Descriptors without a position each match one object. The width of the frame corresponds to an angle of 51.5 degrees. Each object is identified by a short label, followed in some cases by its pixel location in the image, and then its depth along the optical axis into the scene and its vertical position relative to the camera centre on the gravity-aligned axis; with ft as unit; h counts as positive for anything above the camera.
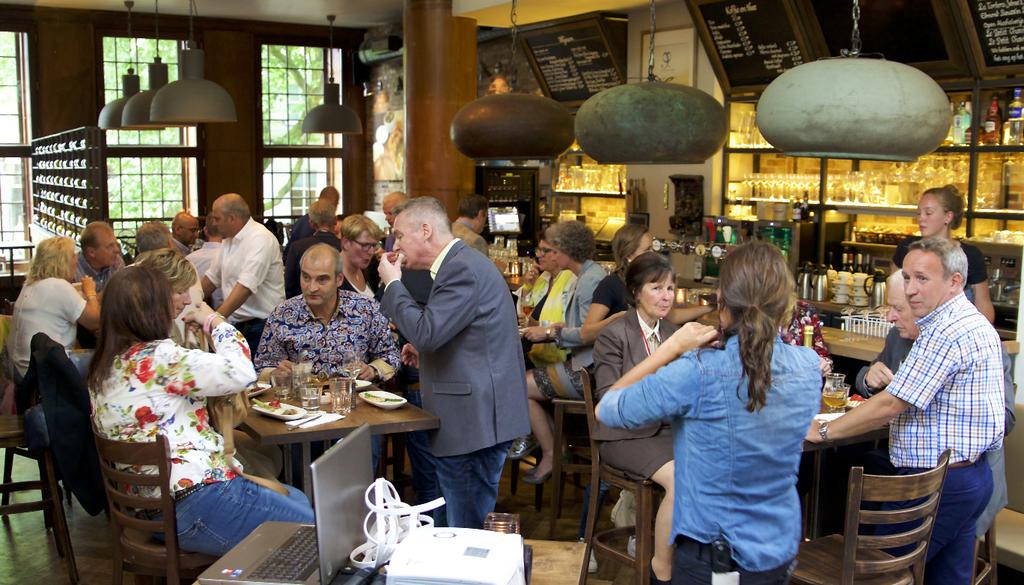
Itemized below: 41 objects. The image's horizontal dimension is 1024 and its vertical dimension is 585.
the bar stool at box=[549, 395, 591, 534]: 16.01 -4.24
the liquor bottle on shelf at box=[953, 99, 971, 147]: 23.66 +1.34
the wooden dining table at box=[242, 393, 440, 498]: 12.55 -2.94
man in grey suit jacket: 12.31 -1.99
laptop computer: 7.23 -2.63
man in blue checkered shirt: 10.80 -2.17
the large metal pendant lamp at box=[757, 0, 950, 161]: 10.95 +0.78
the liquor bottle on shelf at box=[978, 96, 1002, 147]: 23.13 +1.30
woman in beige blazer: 12.98 -2.23
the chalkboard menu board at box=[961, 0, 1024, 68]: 21.48 +3.19
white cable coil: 7.84 -2.60
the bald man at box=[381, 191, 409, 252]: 26.78 -0.54
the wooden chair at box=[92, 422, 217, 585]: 10.75 -3.58
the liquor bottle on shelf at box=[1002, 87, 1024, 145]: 22.62 +1.38
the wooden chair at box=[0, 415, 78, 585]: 15.01 -4.60
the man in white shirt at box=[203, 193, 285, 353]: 20.95 -1.76
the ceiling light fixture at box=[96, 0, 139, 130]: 31.14 +2.17
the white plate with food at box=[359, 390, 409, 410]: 13.61 -2.83
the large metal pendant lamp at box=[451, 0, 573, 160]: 15.57 +0.81
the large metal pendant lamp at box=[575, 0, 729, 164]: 13.52 +0.77
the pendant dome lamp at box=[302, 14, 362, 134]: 38.19 +2.30
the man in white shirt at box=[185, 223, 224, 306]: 23.35 -1.76
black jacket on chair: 13.30 -3.01
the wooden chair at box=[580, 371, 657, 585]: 12.96 -4.21
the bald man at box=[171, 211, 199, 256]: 29.04 -1.31
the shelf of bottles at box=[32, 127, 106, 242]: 28.63 -0.01
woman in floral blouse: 10.75 -2.21
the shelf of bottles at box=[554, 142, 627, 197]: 34.27 +0.22
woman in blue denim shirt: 8.45 -1.86
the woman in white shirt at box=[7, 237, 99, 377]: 17.29 -2.03
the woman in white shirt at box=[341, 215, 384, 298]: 18.45 -1.16
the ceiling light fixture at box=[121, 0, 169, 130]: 27.30 +2.05
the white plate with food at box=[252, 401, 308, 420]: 13.16 -2.86
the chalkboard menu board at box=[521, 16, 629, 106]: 32.55 +4.05
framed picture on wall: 29.89 +3.67
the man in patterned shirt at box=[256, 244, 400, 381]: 15.56 -2.17
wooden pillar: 24.73 +2.19
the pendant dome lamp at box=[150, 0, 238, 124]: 20.52 +1.52
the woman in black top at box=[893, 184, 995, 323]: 18.53 -0.69
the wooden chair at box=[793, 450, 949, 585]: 10.07 -3.49
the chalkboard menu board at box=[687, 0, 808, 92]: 26.09 +3.68
